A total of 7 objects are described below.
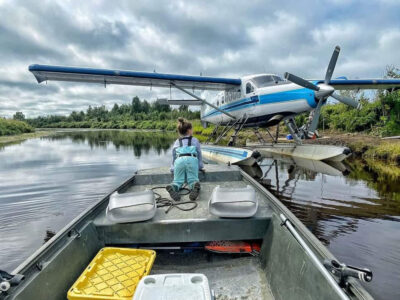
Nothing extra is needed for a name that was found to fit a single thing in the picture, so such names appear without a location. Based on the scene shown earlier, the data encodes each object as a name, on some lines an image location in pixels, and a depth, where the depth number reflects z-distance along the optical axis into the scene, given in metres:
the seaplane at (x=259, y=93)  9.33
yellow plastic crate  1.81
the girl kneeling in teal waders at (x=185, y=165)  3.33
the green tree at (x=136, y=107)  103.48
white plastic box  1.58
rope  2.97
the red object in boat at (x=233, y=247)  2.70
